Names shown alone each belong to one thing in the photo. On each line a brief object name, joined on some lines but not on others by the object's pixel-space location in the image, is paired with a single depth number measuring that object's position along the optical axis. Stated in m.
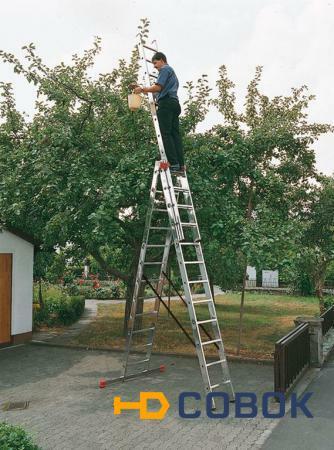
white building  13.48
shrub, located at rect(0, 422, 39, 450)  5.09
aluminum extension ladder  7.54
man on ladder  8.03
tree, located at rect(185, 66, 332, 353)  10.26
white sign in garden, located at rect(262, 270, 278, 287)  38.52
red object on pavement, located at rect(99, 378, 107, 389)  9.23
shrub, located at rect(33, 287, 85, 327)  17.45
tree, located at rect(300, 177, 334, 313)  13.99
